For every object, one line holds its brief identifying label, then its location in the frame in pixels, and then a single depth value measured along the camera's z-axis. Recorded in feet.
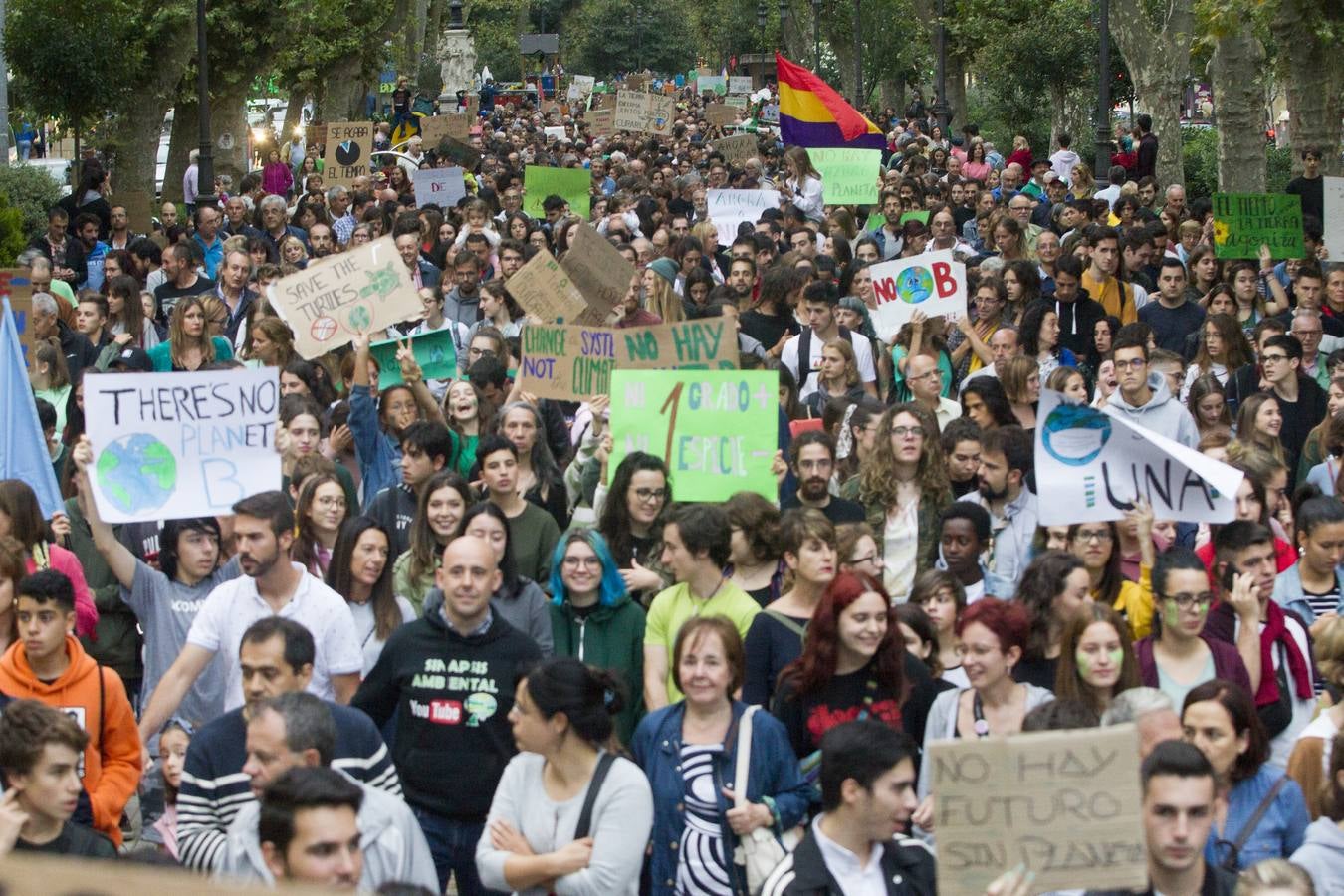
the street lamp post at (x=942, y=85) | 134.62
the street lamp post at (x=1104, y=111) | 77.36
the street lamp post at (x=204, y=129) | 82.38
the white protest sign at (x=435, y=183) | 70.28
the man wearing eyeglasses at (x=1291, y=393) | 34.99
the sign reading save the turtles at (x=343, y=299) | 37.60
